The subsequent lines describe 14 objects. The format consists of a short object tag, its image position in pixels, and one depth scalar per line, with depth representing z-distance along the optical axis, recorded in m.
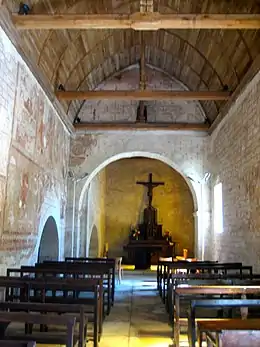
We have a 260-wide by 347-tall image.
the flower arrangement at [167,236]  17.19
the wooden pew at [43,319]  2.69
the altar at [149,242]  16.28
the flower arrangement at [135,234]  17.17
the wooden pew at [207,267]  7.24
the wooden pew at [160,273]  8.67
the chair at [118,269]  11.60
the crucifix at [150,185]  17.89
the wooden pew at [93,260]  9.02
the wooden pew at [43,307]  3.22
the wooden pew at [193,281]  5.52
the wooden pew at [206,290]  4.41
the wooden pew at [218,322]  2.87
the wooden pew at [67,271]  6.09
